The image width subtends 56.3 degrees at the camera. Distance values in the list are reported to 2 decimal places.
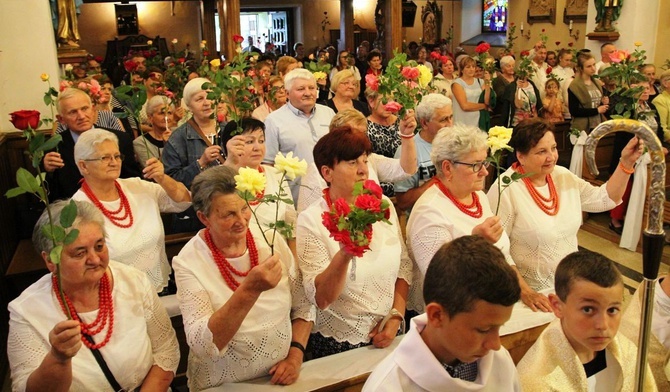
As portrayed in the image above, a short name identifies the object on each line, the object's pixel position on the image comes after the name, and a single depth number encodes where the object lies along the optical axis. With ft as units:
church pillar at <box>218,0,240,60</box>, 34.60
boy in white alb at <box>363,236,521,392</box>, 4.56
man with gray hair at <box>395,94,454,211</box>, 11.24
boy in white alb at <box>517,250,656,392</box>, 5.74
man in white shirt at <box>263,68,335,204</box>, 12.93
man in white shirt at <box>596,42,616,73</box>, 23.01
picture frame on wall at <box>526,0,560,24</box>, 41.73
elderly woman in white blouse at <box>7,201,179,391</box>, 6.27
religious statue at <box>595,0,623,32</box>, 27.07
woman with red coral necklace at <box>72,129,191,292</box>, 8.94
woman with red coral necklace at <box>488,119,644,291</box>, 9.25
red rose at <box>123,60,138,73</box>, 19.75
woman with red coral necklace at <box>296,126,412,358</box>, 7.71
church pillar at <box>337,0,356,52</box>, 47.93
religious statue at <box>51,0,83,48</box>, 18.69
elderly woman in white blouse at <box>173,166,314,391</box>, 6.89
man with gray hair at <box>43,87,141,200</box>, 11.33
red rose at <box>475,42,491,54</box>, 21.38
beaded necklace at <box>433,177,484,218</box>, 8.57
